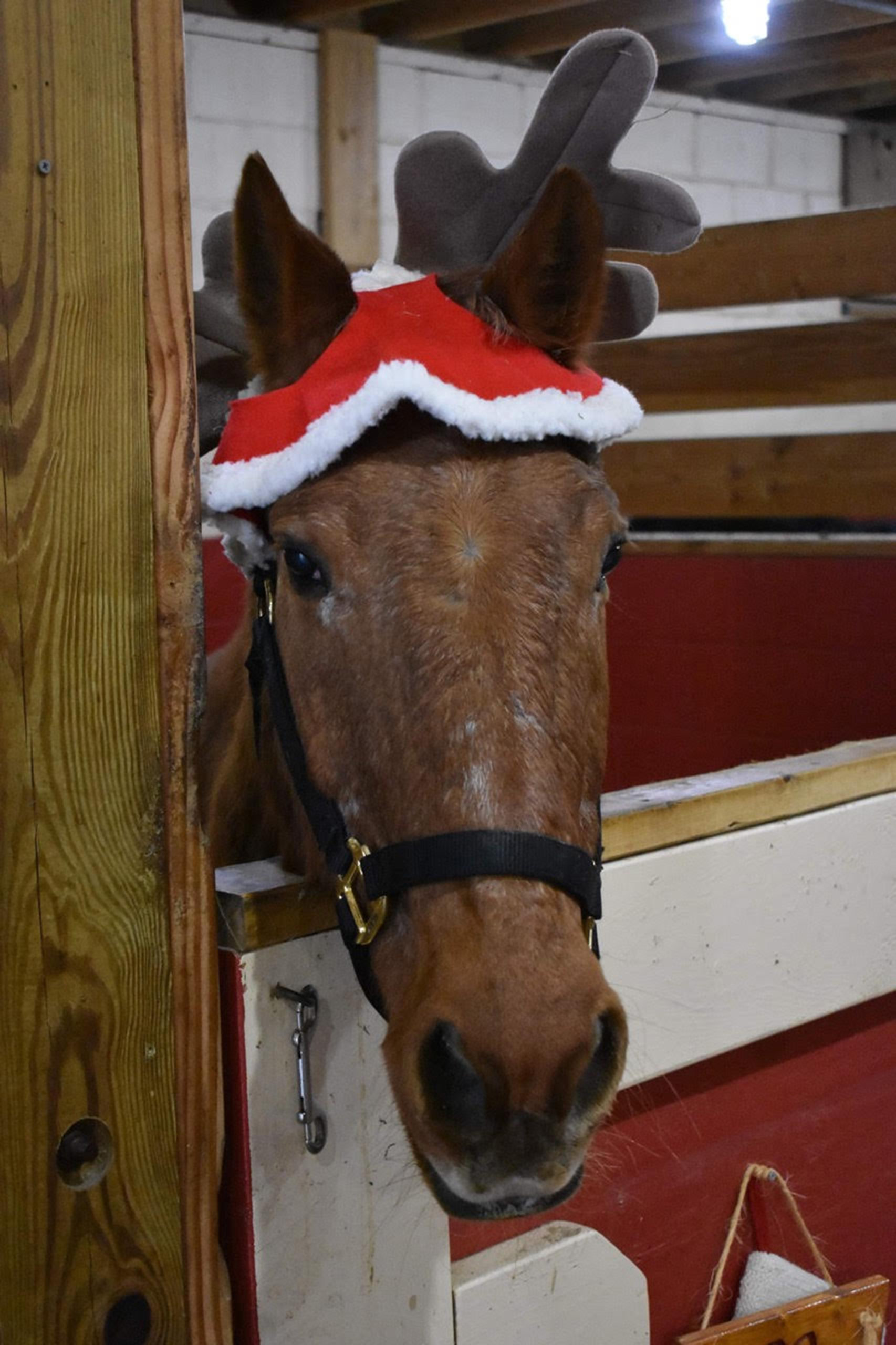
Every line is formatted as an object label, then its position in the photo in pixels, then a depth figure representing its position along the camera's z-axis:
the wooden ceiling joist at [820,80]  5.66
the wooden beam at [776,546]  3.53
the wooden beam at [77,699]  1.01
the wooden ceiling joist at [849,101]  6.57
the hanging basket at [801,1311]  1.69
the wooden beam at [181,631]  1.07
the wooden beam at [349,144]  5.07
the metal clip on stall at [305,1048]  1.21
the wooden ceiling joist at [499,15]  4.60
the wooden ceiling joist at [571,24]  4.61
